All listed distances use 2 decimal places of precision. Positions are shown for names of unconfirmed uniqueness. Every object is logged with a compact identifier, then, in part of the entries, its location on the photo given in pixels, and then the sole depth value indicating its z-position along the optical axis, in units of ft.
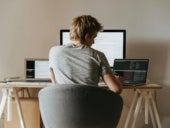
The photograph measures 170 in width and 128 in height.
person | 6.42
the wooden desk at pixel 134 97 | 9.75
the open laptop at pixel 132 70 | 10.04
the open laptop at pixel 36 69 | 10.98
